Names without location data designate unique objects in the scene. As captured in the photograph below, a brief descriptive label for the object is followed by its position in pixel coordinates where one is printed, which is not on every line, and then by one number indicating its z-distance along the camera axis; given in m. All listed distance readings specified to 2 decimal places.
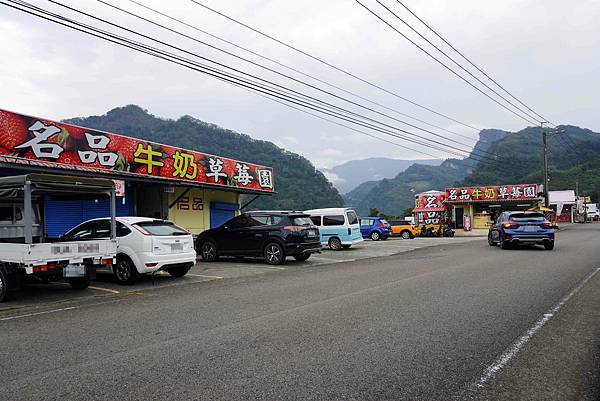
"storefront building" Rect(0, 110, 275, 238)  13.76
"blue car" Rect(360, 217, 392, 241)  32.34
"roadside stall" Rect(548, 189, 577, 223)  70.12
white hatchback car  10.84
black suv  15.30
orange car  37.62
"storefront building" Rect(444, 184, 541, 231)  49.47
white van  21.56
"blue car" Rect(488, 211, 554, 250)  18.69
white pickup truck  8.65
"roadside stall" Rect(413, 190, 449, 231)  52.81
